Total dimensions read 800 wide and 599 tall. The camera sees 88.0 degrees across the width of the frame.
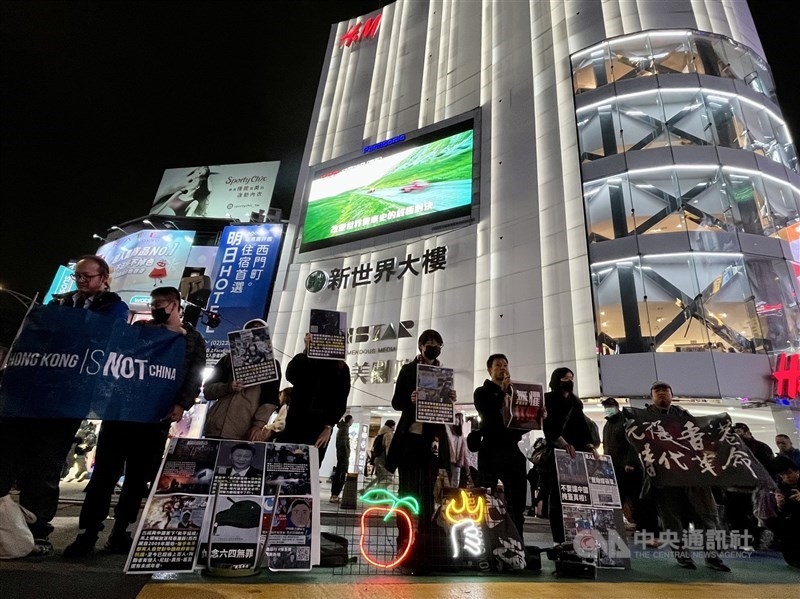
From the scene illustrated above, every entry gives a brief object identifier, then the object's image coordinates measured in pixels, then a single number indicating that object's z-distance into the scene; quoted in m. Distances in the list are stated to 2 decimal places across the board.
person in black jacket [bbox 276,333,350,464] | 2.96
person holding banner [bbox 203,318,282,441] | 2.90
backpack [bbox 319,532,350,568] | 2.53
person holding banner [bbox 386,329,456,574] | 2.72
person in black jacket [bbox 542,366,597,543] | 3.41
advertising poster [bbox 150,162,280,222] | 22.06
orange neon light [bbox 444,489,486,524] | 2.76
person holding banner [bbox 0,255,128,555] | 2.44
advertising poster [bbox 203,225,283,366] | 15.18
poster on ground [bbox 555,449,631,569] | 2.94
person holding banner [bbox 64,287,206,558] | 2.55
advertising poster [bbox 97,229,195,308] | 17.52
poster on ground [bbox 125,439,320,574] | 2.11
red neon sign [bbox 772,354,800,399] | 7.83
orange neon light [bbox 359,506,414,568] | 2.62
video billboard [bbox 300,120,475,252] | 13.02
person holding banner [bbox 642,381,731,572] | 3.41
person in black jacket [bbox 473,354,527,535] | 3.22
